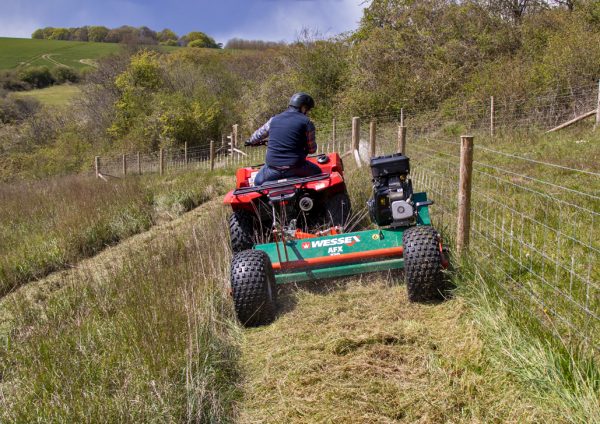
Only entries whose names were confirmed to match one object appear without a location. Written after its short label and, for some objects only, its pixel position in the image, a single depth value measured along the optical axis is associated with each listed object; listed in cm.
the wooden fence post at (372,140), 772
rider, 468
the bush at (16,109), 3744
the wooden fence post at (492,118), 1316
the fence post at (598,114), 1167
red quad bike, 445
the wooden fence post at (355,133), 882
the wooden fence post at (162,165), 1800
